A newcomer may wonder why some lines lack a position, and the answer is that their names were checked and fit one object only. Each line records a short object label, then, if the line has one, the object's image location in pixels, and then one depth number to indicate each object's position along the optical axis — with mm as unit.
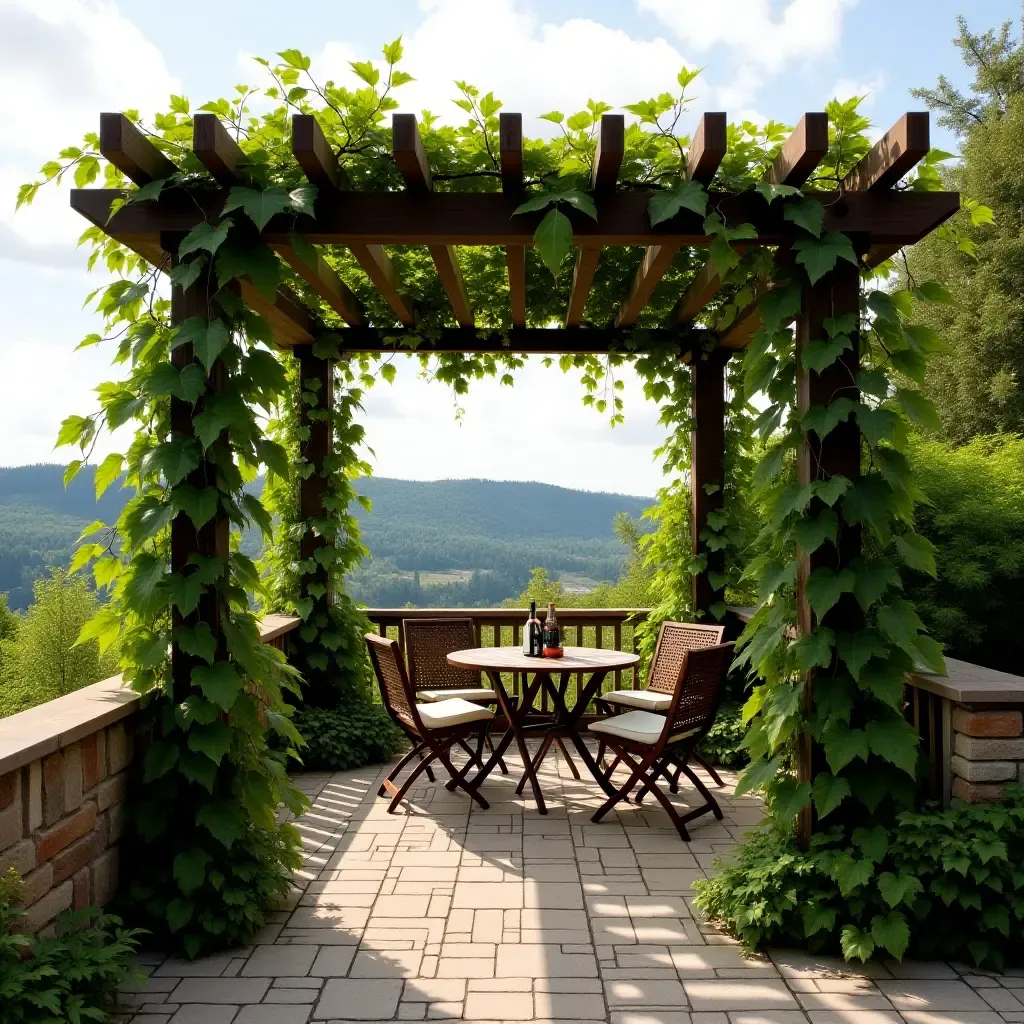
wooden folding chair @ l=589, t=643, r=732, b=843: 4457
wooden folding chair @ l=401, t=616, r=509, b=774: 5859
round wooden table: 4902
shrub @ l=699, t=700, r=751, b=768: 5867
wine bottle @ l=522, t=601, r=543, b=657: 5289
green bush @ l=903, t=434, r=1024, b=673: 6824
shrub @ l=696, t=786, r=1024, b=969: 3057
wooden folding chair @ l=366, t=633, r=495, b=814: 4840
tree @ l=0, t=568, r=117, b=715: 20031
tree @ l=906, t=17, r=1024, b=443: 14242
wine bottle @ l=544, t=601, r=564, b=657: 5266
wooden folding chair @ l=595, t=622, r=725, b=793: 5285
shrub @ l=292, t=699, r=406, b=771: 5875
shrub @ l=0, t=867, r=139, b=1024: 2332
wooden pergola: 3137
